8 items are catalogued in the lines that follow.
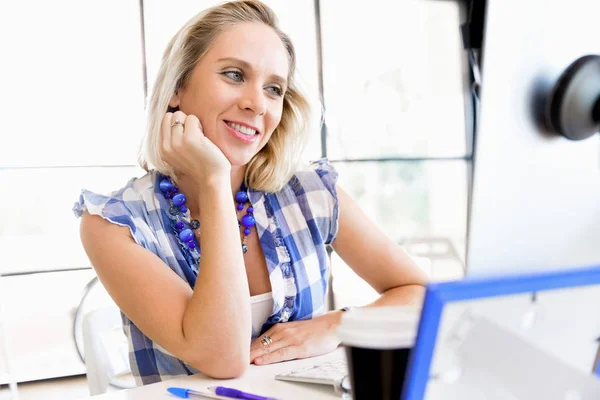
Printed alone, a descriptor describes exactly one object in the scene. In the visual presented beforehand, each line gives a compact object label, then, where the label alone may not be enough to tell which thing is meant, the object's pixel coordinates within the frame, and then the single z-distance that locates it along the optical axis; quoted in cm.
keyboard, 81
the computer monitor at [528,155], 48
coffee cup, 40
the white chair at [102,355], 140
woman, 101
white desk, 80
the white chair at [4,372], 303
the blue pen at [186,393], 78
